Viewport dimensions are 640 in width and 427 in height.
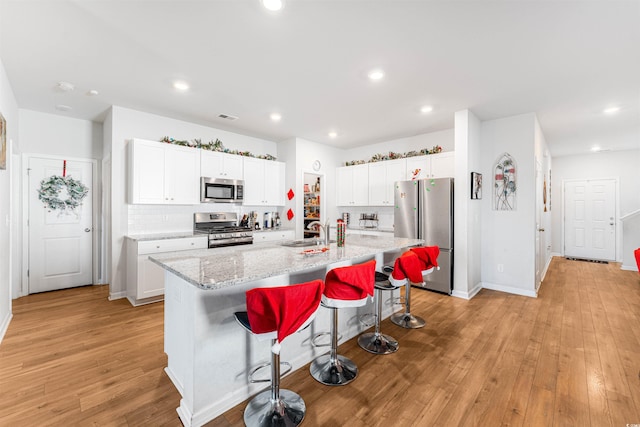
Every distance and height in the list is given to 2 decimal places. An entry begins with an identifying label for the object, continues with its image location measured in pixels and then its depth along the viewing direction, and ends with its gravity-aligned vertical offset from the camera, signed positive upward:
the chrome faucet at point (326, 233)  2.83 -0.20
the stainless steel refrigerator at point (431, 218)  4.18 -0.07
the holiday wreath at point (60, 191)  4.18 +0.35
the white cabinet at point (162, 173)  3.84 +0.60
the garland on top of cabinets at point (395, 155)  4.95 +1.16
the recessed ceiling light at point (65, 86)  3.13 +1.47
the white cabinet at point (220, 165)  4.53 +0.84
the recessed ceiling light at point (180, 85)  3.12 +1.49
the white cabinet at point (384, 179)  5.33 +0.69
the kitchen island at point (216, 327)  1.69 -0.74
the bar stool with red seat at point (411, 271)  2.58 -0.56
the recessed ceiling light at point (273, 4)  1.87 +1.44
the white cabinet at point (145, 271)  3.59 -0.74
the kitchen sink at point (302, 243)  2.79 -0.30
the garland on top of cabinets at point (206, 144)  4.31 +1.15
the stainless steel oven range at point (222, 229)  4.29 -0.24
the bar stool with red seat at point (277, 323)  1.52 -0.63
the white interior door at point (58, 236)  4.13 -0.32
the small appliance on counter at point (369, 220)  5.91 -0.14
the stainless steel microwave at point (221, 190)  4.47 +0.41
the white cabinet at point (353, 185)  5.86 +0.62
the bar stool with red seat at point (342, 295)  2.00 -0.60
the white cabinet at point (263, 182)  5.10 +0.61
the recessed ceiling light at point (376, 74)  2.84 +1.45
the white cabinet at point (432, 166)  4.66 +0.84
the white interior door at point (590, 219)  6.59 -0.15
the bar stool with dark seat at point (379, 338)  2.59 -1.23
